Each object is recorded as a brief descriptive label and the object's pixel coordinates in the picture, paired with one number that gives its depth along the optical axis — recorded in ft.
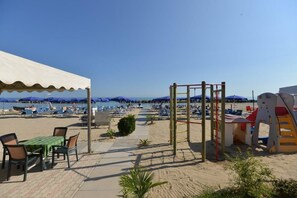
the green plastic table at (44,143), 11.50
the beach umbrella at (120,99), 71.61
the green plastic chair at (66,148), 12.23
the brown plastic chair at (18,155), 10.23
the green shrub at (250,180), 7.37
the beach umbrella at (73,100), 71.41
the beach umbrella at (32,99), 65.83
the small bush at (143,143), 18.20
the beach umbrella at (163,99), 52.65
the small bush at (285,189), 7.88
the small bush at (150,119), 35.03
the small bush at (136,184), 7.07
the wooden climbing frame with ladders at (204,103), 13.53
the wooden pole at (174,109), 15.01
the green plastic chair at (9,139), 12.03
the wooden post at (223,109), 14.29
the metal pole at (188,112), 17.00
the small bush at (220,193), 7.97
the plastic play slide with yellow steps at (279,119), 16.52
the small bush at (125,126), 23.17
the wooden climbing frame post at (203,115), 13.38
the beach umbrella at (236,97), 51.96
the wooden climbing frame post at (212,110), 16.20
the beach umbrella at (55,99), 68.68
